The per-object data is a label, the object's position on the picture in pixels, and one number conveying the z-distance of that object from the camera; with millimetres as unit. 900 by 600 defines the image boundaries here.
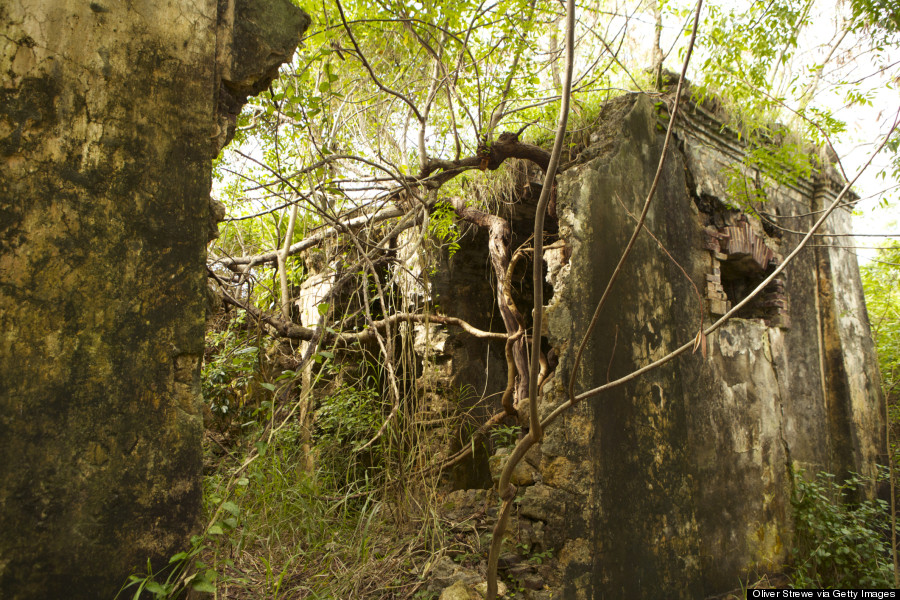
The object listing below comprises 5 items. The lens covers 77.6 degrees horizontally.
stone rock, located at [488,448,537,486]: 3303
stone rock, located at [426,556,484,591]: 2885
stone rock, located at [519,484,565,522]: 3070
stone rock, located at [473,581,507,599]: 2881
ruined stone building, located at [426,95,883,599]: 3158
